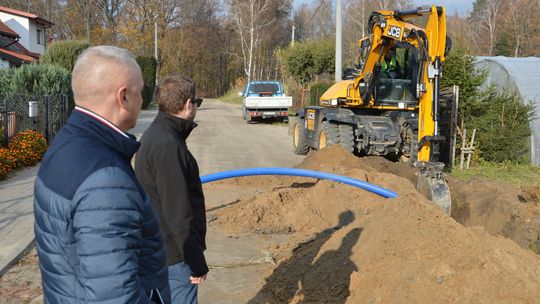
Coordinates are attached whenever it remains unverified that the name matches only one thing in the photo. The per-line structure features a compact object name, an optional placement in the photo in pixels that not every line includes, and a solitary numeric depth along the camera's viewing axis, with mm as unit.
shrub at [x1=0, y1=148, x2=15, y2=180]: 10557
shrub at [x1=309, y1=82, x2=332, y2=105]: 27919
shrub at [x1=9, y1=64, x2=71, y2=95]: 15695
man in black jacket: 2934
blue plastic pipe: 7667
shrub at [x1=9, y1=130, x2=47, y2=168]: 11844
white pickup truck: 25234
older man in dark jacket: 1726
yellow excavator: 9617
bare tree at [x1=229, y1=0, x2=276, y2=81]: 52769
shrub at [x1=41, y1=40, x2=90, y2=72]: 24016
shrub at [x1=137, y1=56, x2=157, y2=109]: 42100
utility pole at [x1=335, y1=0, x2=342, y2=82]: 20509
